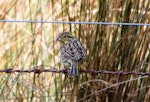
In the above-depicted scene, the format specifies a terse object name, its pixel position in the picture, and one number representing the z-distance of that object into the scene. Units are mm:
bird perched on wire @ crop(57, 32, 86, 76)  6492
